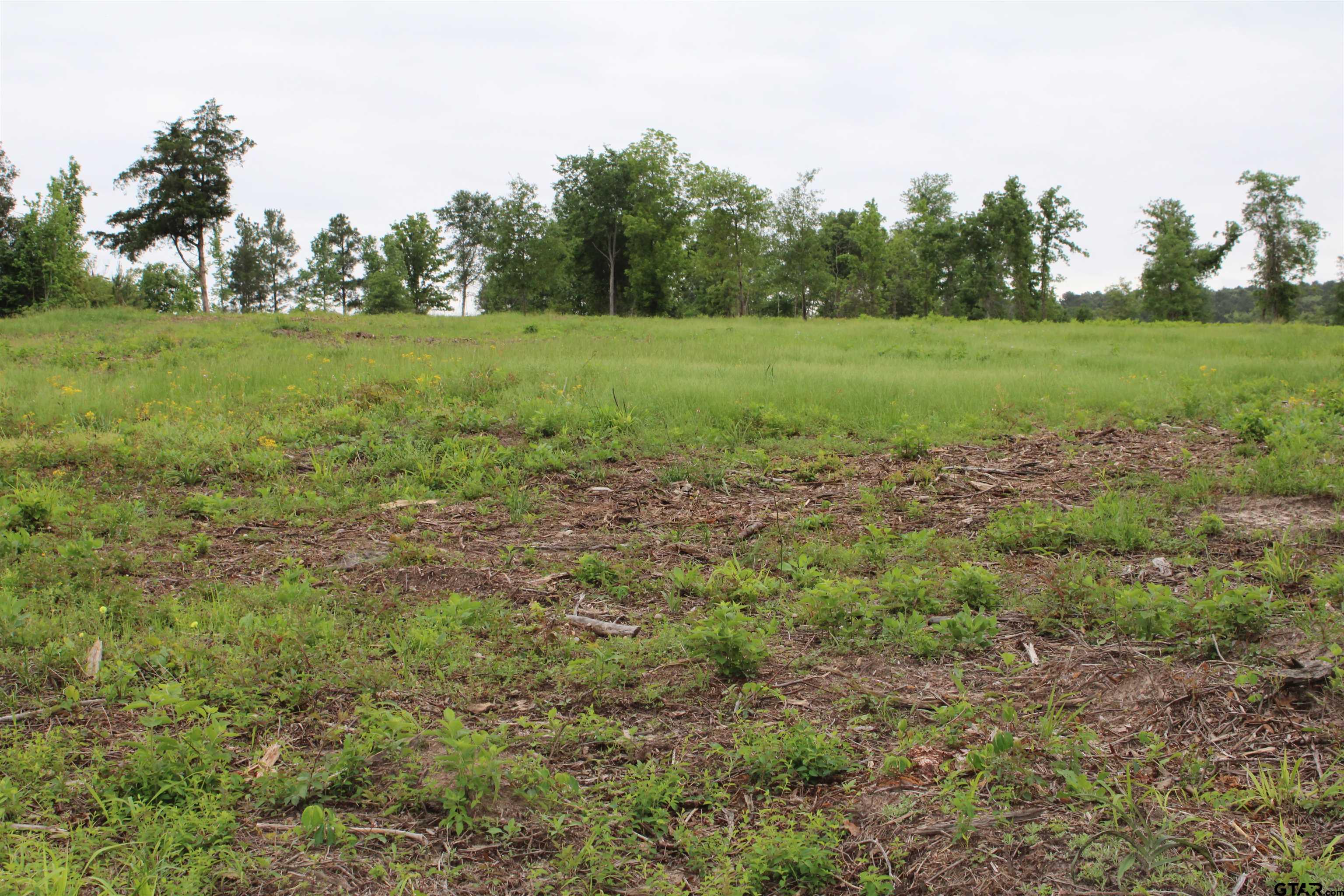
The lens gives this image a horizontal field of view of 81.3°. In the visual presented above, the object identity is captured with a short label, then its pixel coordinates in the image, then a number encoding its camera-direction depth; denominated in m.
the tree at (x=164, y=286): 53.31
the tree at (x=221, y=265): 59.31
